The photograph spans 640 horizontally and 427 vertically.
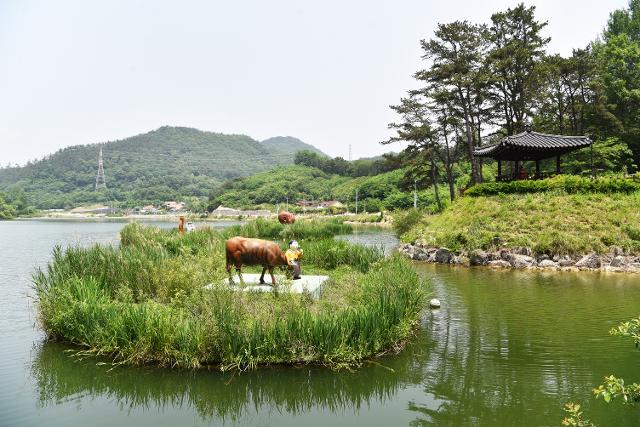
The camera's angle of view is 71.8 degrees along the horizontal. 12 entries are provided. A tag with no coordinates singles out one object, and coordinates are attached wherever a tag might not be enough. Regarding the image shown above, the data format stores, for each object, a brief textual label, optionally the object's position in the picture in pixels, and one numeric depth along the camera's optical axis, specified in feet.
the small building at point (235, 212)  319.88
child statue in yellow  37.39
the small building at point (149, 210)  443.90
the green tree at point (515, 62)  97.60
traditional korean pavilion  75.00
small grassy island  24.41
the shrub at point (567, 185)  71.36
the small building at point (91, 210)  449.89
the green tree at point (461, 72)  102.17
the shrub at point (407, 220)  98.04
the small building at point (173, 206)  445.78
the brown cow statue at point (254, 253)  35.73
